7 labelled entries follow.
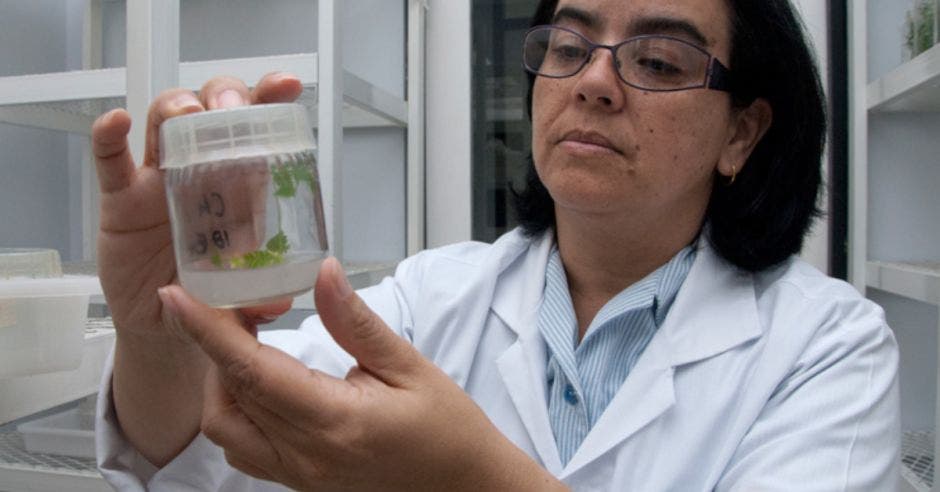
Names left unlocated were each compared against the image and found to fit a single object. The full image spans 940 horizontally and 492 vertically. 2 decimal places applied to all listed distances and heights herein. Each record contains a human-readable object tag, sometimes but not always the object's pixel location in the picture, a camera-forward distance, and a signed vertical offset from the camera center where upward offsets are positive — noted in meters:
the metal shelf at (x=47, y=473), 1.07 -0.35
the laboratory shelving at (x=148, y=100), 0.74 +0.23
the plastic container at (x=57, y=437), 1.20 -0.33
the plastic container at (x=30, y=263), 0.68 -0.02
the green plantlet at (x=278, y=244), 0.43 +0.00
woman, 0.46 -0.08
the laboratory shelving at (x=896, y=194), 1.35 +0.08
